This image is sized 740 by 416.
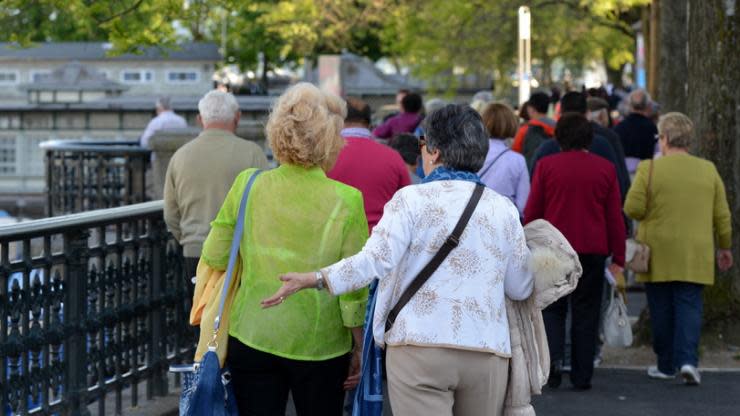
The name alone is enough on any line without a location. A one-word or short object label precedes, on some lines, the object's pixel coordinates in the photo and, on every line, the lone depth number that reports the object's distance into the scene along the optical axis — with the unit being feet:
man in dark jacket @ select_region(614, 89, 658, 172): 91.91
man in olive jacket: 48.67
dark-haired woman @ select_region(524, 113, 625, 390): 54.23
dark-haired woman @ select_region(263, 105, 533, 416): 29.60
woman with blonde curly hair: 31.48
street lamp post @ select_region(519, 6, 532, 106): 135.24
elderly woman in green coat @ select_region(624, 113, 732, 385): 56.22
